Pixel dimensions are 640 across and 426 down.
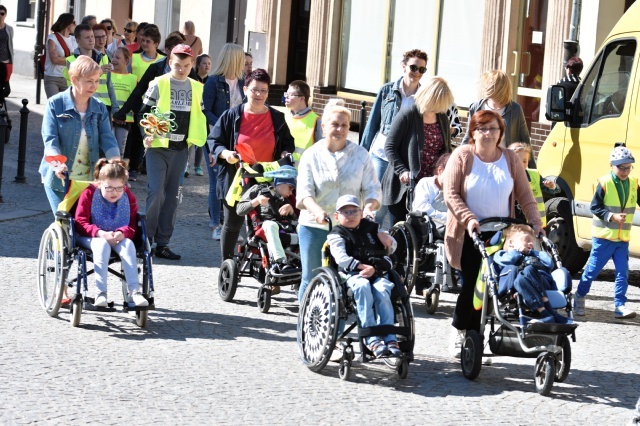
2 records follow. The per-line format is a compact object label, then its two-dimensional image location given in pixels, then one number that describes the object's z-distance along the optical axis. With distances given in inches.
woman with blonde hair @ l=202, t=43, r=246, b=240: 571.8
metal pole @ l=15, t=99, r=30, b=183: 678.9
